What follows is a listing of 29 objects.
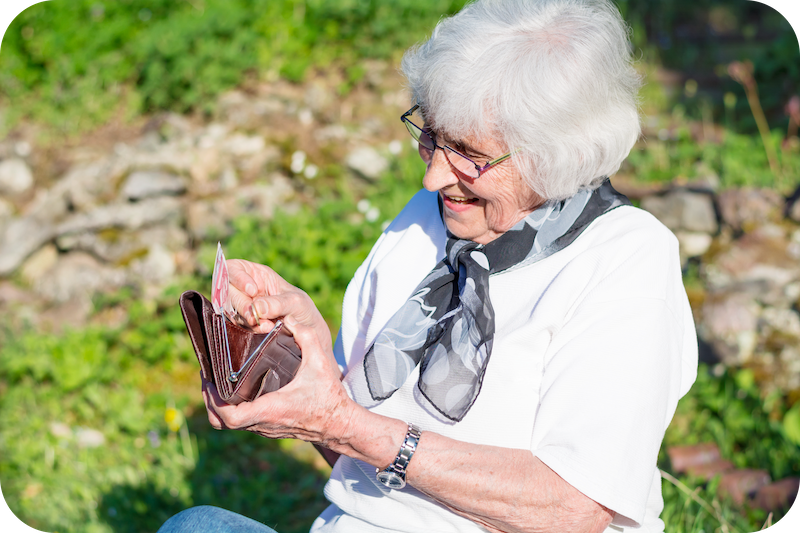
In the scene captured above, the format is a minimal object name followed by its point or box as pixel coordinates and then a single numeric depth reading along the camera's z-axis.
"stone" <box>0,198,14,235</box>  5.02
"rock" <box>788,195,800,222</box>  4.14
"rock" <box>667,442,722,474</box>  2.90
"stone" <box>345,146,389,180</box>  4.80
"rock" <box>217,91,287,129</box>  5.38
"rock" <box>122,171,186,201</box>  4.79
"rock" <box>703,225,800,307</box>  3.80
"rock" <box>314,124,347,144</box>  5.21
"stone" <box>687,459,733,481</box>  2.79
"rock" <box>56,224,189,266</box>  4.58
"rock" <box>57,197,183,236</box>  4.68
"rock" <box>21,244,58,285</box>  4.68
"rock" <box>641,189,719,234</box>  4.29
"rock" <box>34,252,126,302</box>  4.45
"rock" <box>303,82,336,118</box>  5.56
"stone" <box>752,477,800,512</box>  2.51
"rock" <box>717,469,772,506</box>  2.63
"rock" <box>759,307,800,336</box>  3.52
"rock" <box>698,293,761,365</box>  3.49
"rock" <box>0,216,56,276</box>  4.66
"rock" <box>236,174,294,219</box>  4.65
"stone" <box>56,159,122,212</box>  4.90
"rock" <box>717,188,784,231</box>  4.20
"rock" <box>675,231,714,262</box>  4.24
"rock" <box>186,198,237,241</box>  4.50
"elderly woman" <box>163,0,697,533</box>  1.35
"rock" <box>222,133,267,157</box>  5.11
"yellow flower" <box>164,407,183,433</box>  2.89
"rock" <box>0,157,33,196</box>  5.26
